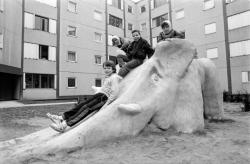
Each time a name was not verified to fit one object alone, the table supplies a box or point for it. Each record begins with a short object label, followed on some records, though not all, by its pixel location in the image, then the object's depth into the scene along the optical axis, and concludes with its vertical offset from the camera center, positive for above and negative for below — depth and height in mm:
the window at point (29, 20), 20459 +6838
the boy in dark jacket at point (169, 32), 6066 +1657
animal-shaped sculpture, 4117 -417
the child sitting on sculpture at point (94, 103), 4594 -264
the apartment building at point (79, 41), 19531 +5094
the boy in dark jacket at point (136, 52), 5848 +1092
